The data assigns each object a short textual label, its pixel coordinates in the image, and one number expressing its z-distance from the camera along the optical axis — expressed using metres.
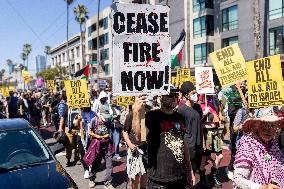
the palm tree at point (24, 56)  73.60
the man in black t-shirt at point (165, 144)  2.74
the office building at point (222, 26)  17.90
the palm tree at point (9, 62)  111.80
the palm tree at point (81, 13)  40.17
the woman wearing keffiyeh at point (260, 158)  2.14
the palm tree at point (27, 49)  72.25
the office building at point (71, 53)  48.69
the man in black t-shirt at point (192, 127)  4.30
